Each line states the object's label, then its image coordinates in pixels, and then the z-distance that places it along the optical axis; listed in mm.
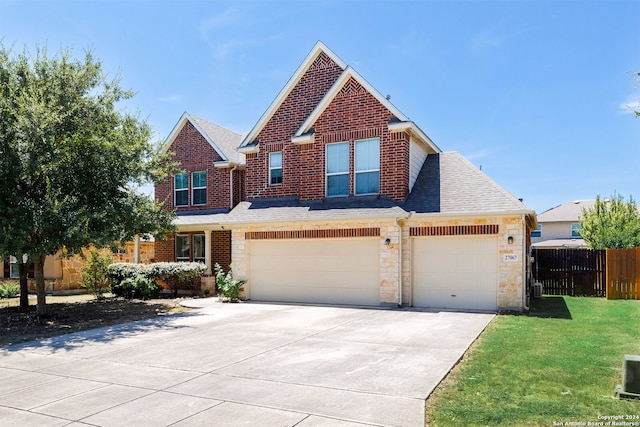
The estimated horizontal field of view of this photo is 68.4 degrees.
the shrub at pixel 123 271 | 19177
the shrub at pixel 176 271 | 18609
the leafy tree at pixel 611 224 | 34312
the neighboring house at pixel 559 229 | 41188
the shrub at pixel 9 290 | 19984
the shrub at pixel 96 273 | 18938
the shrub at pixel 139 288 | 18438
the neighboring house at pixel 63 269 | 21183
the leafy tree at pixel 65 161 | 11906
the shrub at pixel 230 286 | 16891
